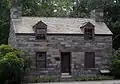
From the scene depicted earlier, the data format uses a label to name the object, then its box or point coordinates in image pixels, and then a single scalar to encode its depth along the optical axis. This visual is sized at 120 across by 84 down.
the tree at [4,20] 34.03
